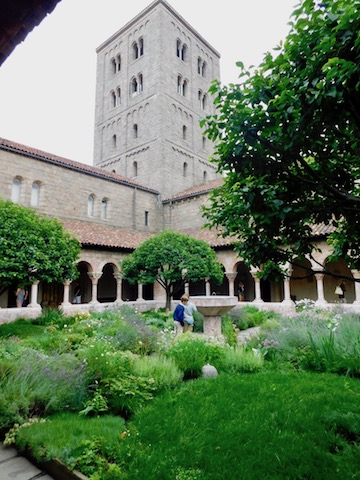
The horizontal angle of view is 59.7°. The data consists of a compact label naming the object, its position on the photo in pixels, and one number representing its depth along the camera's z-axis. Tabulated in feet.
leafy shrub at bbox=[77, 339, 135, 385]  15.90
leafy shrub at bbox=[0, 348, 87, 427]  12.82
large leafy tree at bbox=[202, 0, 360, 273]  8.34
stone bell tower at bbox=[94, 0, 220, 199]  87.92
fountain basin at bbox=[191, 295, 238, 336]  29.91
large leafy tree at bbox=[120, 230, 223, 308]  48.88
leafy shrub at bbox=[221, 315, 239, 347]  27.04
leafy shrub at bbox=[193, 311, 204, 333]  37.96
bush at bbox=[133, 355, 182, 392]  16.93
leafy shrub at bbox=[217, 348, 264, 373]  20.08
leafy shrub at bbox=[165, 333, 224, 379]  19.54
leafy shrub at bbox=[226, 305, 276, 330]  39.45
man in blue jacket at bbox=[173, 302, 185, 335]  30.37
